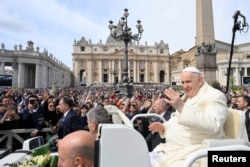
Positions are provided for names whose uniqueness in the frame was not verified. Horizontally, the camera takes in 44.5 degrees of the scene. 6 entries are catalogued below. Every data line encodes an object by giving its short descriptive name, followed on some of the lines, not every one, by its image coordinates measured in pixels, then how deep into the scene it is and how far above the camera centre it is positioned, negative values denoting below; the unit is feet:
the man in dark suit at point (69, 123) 16.80 -1.85
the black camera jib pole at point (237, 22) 41.27 +9.22
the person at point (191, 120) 7.95 -0.81
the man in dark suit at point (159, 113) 16.19 -1.43
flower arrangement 6.73 -1.60
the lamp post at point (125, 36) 72.18 +13.13
